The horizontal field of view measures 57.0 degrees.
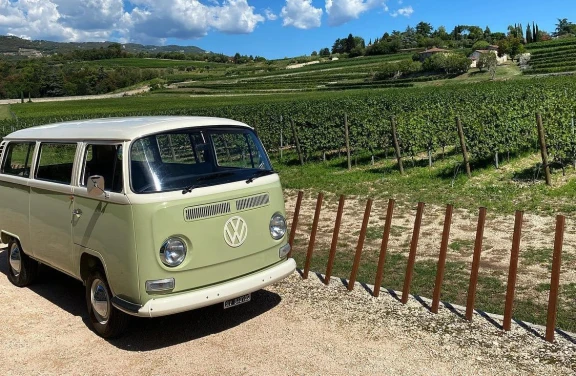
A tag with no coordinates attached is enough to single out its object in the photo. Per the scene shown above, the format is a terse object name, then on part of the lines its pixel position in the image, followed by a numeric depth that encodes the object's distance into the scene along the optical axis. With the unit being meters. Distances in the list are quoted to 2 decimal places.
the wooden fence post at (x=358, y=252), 6.58
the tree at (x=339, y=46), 176.34
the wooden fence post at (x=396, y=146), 16.33
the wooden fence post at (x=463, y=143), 14.41
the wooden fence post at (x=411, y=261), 6.05
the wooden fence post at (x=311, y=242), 7.17
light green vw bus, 4.84
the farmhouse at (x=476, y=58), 96.59
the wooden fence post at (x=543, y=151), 12.62
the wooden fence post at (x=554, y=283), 4.86
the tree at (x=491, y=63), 80.05
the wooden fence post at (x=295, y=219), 7.61
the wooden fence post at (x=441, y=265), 5.74
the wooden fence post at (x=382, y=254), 6.28
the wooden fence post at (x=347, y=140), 18.11
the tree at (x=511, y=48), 98.25
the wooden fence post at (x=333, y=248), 6.92
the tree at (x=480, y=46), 116.62
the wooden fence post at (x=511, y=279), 5.16
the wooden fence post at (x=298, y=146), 20.17
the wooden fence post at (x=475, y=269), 5.49
